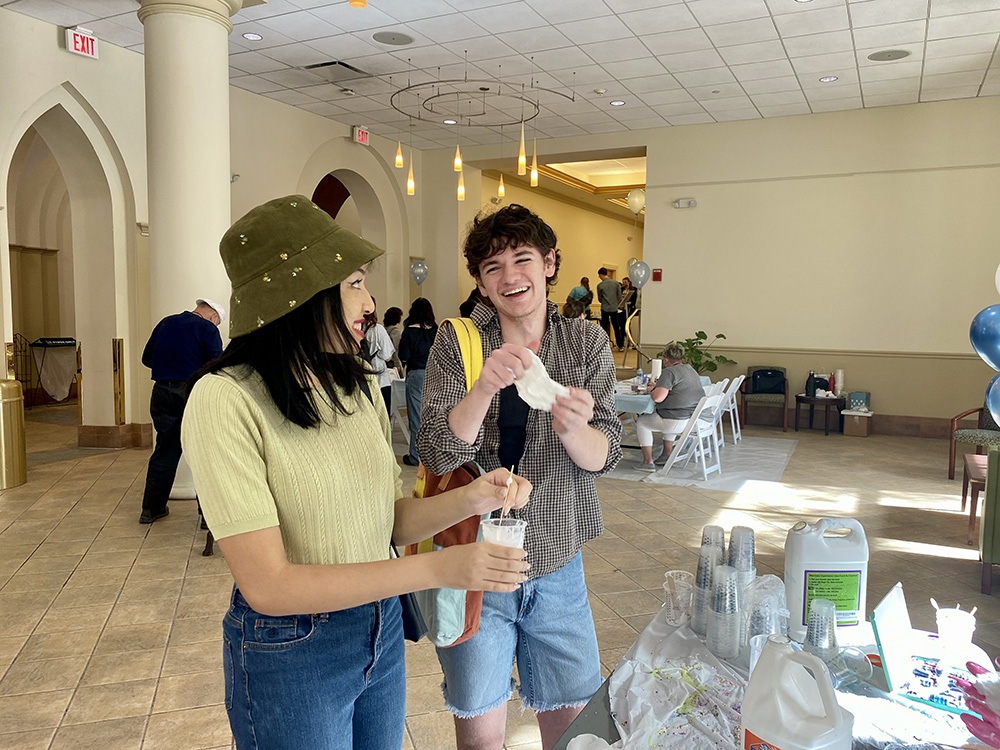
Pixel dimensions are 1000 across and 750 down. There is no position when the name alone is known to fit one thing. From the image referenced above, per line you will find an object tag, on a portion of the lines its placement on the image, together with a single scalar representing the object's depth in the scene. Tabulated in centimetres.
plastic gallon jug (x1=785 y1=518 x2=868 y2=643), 155
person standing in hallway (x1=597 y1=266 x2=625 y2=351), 1401
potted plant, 967
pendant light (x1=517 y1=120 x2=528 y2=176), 713
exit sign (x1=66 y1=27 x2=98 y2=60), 662
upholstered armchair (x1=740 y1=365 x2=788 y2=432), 940
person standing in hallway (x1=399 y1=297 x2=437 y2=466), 641
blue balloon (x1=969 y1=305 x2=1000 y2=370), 251
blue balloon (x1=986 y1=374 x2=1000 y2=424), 240
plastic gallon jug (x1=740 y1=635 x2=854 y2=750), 98
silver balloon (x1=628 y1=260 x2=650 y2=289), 1005
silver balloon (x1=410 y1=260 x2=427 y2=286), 1130
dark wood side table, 905
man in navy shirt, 480
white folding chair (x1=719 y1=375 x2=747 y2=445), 744
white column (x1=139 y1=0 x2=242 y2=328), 543
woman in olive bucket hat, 103
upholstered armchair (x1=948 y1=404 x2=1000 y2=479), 591
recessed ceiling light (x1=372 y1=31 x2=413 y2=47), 673
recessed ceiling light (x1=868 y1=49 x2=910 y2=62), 700
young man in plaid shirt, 156
